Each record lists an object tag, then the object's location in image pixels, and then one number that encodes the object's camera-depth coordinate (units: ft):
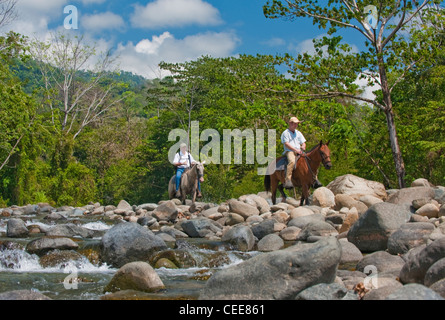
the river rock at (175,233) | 40.73
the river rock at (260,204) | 49.75
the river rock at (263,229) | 38.50
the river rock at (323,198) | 49.08
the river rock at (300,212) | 42.06
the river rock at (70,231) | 38.24
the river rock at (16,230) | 39.29
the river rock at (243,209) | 47.65
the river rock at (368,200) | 44.96
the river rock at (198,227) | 41.78
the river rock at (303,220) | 38.52
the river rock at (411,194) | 42.88
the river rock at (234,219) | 46.91
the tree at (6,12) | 73.77
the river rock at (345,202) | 44.08
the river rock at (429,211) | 36.83
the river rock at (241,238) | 34.53
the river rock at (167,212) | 50.24
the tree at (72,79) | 133.90
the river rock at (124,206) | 68.43
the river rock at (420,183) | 49.29
